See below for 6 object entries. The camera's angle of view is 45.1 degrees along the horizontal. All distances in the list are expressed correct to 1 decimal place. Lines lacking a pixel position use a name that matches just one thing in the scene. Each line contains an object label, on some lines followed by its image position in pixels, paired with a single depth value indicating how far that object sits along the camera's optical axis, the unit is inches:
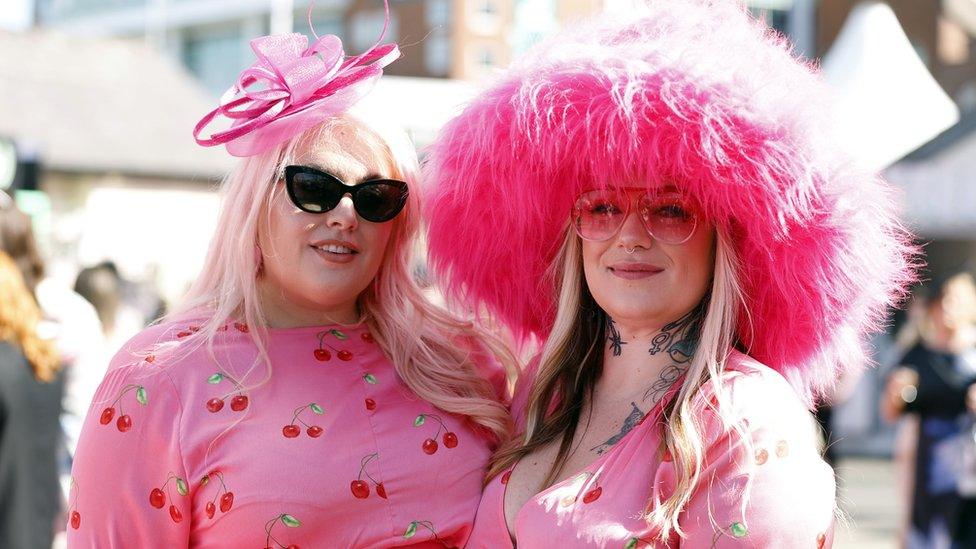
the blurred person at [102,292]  249.9
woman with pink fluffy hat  85.9
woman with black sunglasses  95.3
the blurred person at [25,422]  165.3
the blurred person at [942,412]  233.5
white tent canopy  153.1
